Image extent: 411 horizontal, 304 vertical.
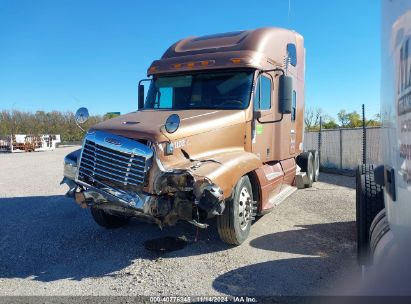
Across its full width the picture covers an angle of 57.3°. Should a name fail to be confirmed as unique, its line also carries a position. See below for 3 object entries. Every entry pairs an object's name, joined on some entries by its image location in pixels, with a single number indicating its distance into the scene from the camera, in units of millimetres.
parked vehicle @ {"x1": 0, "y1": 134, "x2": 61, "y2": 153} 38844
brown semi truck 4602
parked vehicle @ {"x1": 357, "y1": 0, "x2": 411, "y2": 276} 1974
